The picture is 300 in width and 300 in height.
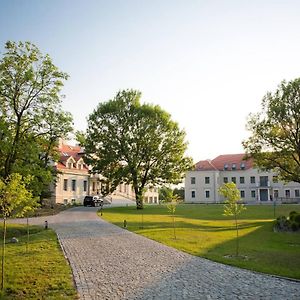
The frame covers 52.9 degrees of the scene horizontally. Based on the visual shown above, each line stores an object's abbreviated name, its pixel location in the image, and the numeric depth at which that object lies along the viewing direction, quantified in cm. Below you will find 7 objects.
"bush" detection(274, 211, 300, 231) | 2207
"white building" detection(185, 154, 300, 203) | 6151
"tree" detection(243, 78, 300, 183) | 2695
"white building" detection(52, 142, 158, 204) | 4670
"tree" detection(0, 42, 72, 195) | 2320
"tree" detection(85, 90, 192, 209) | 3853
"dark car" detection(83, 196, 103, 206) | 4317
